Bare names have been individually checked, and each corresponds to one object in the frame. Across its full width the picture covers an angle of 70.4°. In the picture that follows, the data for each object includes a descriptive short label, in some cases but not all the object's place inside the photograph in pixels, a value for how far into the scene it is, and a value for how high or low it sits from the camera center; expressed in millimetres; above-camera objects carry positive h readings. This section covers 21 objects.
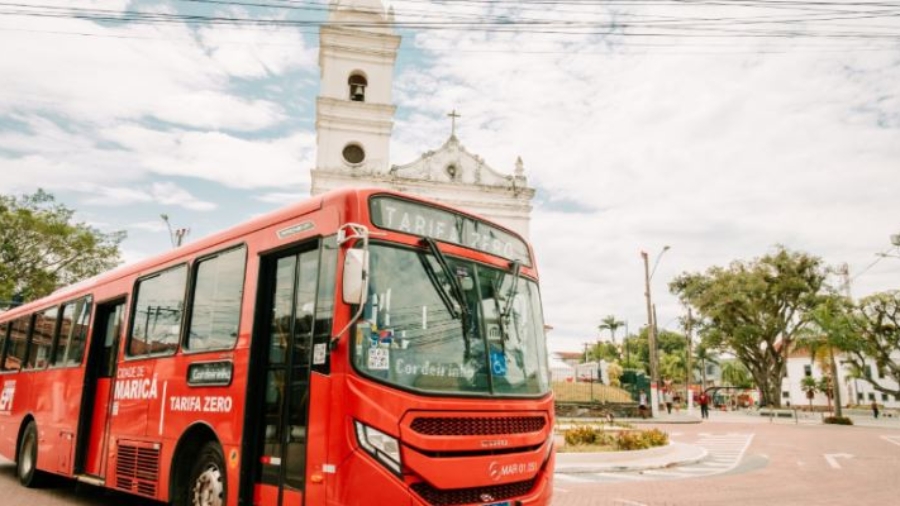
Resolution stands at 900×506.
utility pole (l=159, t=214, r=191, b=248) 24516 +5382
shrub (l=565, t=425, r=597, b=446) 15812 -1240
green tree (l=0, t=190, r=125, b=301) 32062 +6249
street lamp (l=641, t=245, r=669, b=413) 30359 +2546
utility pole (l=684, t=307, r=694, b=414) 47812 +4512
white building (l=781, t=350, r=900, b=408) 68562 +574
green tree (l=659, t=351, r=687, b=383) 84375 +2834
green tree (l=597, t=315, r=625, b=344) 96250 +9140
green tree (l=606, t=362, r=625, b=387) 44806 +1016
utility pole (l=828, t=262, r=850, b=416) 34062 +235
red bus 4590 +97
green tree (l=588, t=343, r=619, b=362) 90619 +4919
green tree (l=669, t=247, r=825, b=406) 42750 +5643
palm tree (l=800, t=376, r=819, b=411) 58325 +669
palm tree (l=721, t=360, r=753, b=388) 87250 +1976
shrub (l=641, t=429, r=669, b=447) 16016 -1251
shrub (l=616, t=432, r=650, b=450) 15094 -1285
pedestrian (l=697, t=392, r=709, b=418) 37562 -944
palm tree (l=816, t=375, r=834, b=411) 54206 +707
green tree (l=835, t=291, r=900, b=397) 36688 +3511
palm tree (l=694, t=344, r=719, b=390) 48000 +3608
